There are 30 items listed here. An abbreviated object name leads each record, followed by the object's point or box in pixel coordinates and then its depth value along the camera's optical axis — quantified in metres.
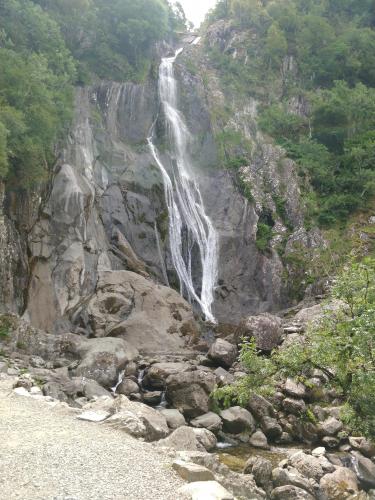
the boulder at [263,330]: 21.27
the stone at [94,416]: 10.17
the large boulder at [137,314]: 22.06
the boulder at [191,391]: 15.10
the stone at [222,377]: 17.08
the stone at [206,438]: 12.56
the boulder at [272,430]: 14.44
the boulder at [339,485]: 9.98
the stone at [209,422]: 14.28
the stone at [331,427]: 14.16
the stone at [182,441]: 10.52
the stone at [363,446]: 12.86
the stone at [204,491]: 6.70
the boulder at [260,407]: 15.09
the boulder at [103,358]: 17.10
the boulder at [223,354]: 20.09
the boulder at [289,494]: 9.32
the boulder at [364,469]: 11.12
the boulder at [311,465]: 10.74
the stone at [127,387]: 16.69
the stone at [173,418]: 13.68
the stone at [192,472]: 7.62
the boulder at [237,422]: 14.37
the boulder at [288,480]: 9.77
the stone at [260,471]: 9.98
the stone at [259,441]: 13.63
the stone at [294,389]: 16.09
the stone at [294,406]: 15.38
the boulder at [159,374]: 17.31
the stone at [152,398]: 16.13
